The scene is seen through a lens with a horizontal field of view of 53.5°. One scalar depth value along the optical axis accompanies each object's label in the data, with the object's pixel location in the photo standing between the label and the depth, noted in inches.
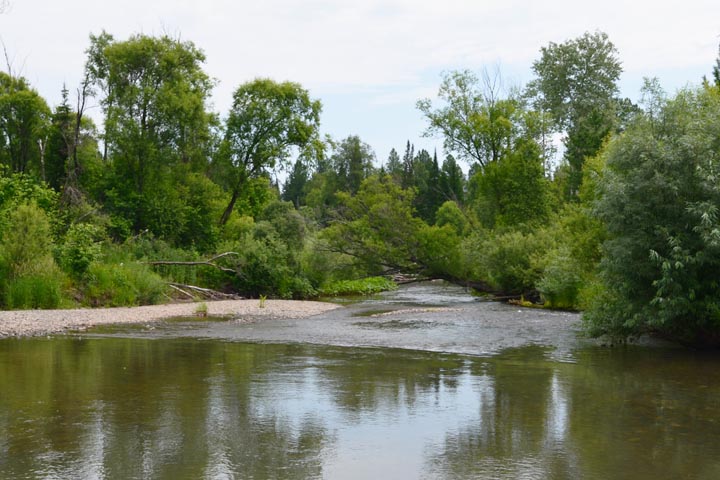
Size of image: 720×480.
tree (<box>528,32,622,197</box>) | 2295.8
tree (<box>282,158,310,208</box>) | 4914.6
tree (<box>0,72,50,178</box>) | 1894.9
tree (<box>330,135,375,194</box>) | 3917.3
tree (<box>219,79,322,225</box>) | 1872.5
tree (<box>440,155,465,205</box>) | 3654.0
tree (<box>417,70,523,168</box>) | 1863.9
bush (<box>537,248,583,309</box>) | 1078.4
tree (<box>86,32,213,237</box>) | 1648.6
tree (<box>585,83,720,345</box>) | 616.4
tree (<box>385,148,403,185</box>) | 4419.0
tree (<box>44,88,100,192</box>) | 1765.5
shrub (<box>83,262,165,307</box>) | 1130.0
